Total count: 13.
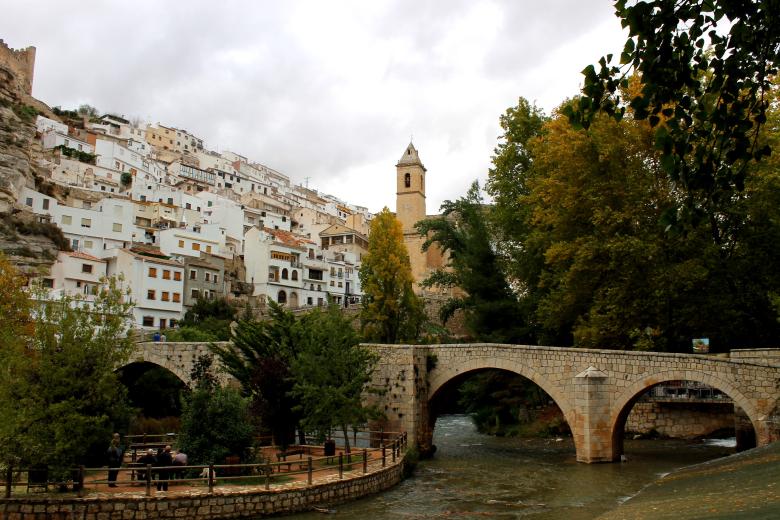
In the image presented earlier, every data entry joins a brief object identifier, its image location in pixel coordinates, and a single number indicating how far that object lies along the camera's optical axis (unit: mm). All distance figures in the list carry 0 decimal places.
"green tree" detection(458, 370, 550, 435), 30609
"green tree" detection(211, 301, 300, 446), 19312
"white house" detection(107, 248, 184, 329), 43719
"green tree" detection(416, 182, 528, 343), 29766
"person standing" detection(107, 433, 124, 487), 14516
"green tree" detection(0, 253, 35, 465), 13039
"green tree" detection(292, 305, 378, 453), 17391
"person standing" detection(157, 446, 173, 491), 14344
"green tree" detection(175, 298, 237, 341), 41031
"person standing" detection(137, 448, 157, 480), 14638
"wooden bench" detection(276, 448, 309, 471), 16881
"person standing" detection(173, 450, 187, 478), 14312
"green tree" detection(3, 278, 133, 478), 13109
